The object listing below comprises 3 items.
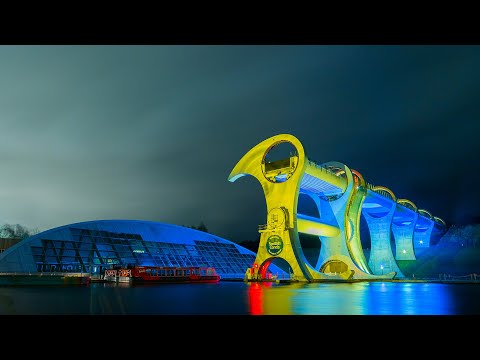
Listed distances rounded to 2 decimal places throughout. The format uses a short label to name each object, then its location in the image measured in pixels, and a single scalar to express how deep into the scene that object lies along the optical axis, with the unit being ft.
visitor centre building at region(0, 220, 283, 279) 153.07
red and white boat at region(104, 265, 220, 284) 144.56
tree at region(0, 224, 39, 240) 361.86
